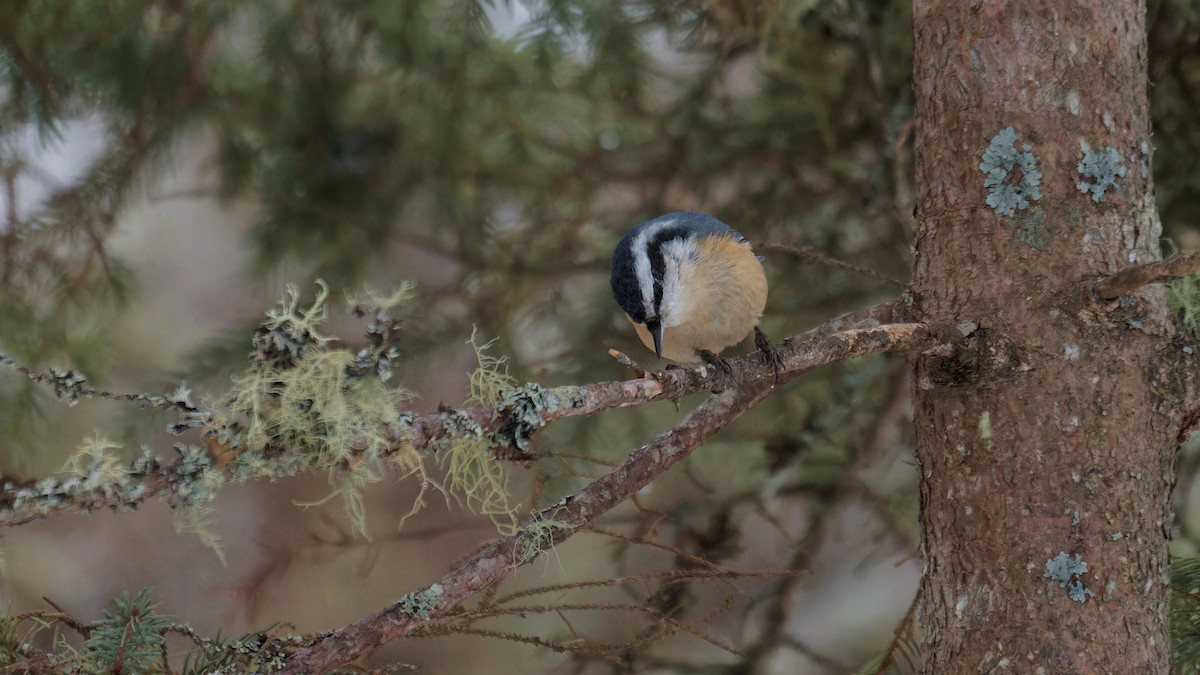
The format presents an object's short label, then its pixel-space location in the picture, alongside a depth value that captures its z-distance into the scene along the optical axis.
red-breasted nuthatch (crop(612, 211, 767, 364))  6.90
